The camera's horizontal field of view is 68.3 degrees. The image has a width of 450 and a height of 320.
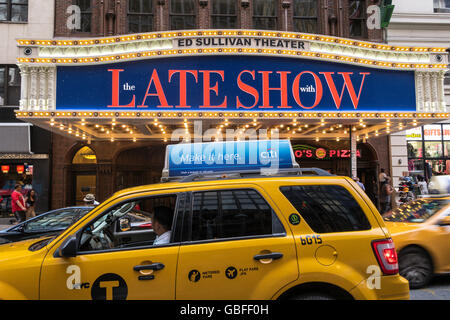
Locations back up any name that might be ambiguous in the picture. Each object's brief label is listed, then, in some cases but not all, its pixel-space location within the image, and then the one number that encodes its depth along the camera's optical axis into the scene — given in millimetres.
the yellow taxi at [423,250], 5812
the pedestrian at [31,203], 13141
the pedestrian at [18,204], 12469
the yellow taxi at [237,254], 3008
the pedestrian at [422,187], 14094
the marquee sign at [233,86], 10789
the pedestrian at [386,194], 13312
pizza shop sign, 16203
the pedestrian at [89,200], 9734
